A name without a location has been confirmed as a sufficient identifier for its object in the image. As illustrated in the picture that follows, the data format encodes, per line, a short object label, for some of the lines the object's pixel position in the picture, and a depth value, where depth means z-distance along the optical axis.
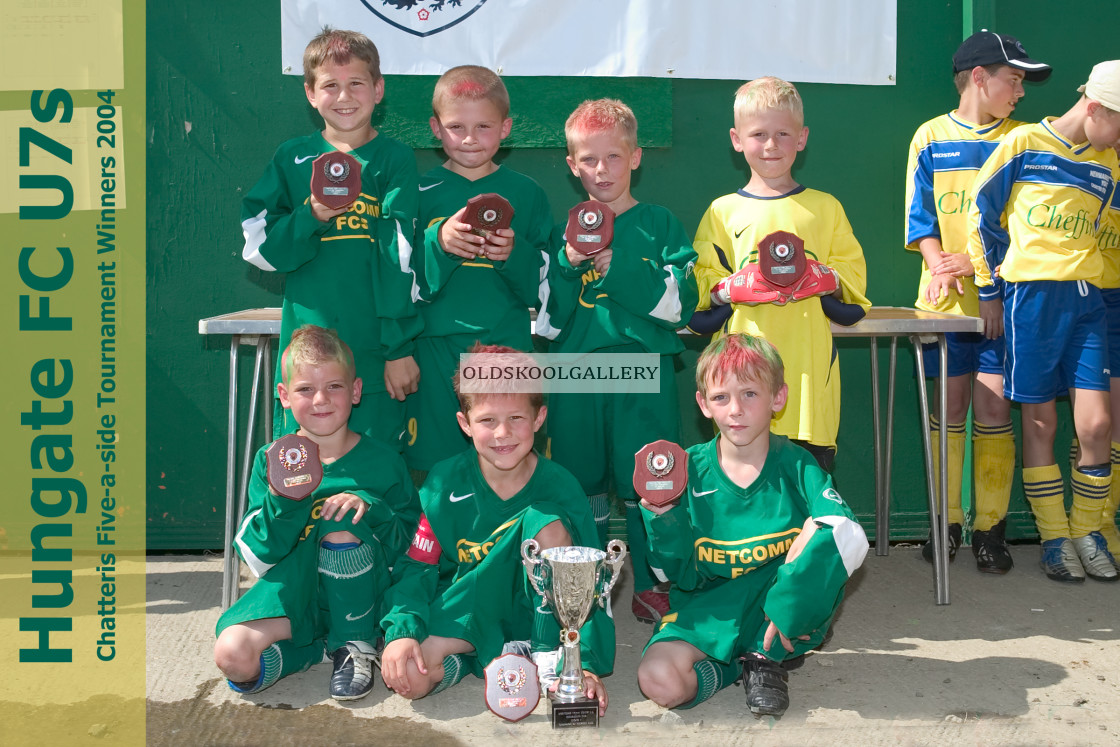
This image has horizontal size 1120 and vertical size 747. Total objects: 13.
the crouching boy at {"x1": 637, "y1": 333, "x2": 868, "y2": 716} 2.75
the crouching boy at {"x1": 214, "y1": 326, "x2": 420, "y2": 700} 2.87
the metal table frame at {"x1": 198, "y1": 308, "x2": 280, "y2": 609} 3.47
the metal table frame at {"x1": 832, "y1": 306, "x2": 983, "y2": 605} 3.61
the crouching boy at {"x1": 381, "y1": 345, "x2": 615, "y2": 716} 2.88
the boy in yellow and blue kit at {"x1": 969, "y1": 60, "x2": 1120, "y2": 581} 3.91
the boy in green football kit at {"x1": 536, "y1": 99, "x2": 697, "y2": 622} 3.36
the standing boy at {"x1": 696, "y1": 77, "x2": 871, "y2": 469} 3.44
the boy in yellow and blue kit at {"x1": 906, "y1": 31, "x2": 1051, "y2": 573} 4.16
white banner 4.23
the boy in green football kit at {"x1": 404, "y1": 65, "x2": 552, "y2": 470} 3.36
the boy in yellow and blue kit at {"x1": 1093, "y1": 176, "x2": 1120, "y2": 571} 4.09
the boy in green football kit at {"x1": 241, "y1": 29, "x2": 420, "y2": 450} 3.30
